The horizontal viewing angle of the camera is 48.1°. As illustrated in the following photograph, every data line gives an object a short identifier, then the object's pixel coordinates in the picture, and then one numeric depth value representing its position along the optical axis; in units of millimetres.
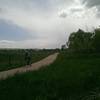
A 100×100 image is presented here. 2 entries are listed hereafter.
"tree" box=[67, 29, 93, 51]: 38536
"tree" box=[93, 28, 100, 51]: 32847
